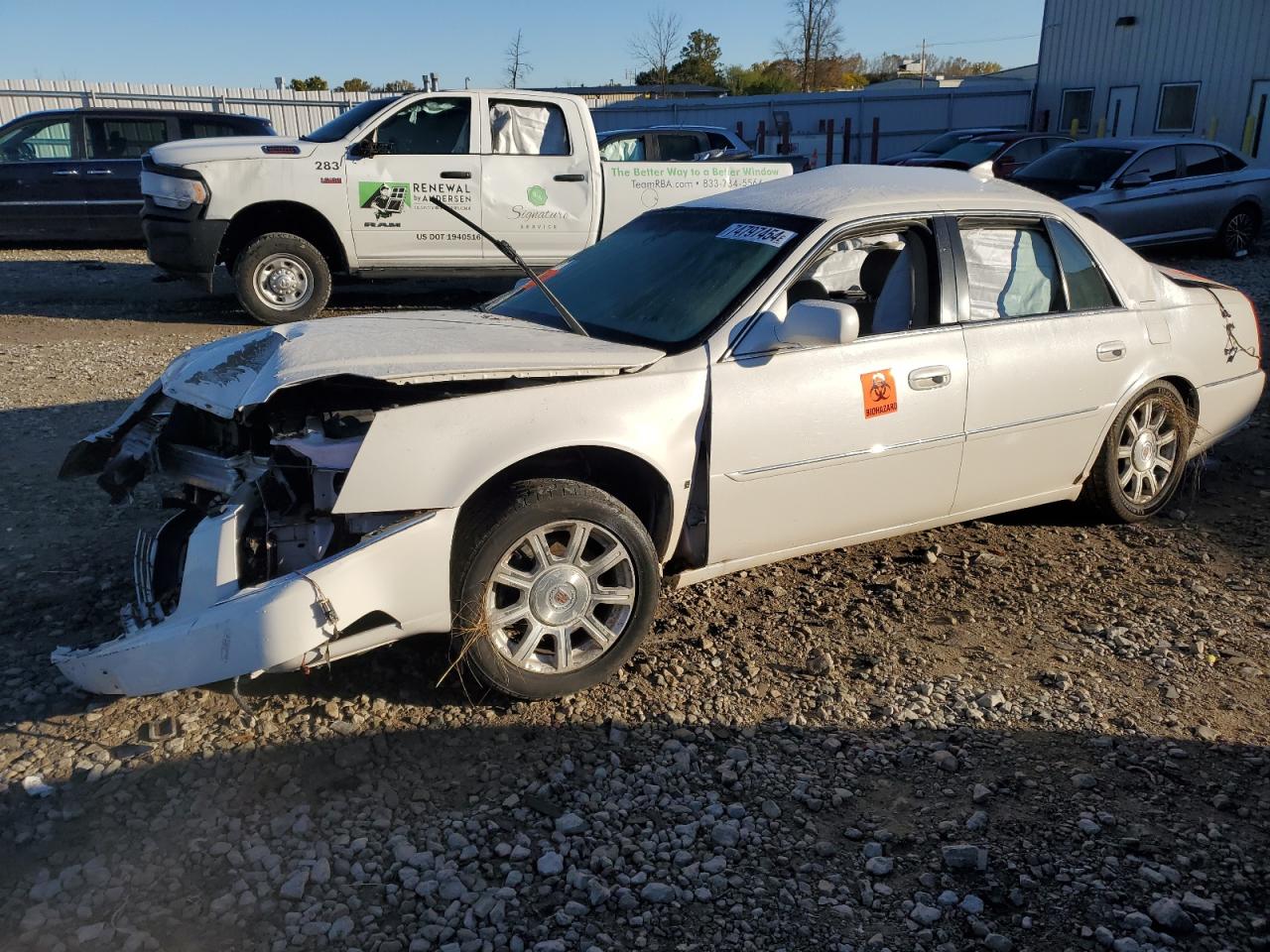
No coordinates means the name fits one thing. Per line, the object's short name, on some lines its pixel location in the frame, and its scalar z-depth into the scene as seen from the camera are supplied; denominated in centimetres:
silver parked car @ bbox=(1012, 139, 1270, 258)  1398
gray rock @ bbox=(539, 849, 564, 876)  295
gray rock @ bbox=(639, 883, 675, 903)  286
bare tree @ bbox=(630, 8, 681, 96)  4462
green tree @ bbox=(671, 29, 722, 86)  5641
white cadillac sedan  342
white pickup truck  949
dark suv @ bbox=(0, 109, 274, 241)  1337
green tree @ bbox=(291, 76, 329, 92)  4972
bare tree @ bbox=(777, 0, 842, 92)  5762
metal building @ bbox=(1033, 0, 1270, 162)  2230
